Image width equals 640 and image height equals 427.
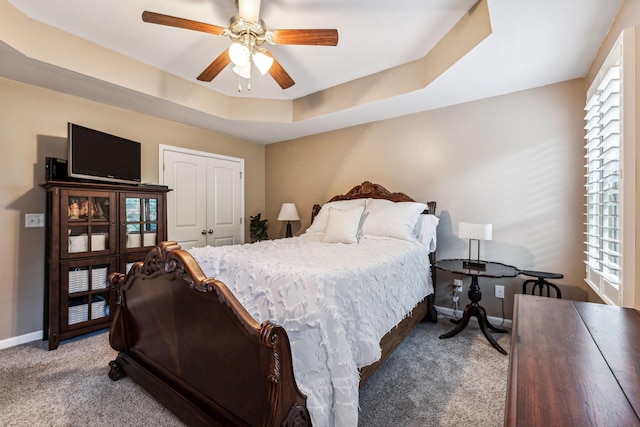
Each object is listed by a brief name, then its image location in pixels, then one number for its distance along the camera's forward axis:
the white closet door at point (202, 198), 3.71
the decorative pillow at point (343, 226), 2.93
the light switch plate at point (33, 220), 2.66
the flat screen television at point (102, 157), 2.59
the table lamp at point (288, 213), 4.30
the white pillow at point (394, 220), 2.90
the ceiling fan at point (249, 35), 1.79
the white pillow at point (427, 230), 2.95
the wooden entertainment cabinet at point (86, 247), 2.49
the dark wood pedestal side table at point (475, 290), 2.46
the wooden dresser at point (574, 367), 0.59
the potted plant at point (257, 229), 4.61
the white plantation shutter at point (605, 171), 1.69
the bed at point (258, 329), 1.19
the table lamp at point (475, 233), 2.60
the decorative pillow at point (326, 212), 3.49
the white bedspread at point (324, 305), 1.23
